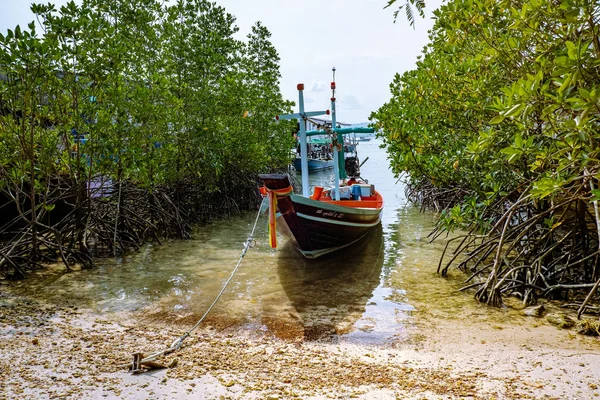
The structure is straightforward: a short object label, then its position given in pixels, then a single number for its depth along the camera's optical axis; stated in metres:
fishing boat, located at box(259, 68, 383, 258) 7.08
